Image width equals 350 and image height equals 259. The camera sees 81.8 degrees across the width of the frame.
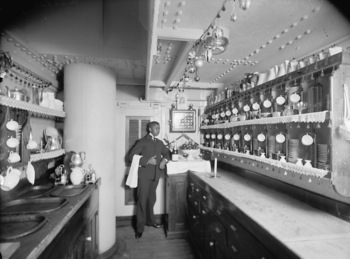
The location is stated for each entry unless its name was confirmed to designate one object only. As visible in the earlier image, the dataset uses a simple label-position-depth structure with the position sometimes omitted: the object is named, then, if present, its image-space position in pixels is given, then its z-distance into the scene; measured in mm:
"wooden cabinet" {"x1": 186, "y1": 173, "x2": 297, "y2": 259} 1355
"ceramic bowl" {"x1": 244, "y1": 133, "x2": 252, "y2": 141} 2517
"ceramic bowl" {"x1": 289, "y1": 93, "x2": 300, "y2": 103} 1745
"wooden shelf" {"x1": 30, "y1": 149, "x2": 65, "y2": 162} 1957
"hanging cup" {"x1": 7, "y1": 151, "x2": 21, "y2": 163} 1661
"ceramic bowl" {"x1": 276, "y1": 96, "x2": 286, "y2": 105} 1909
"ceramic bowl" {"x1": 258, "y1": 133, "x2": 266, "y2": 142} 2203
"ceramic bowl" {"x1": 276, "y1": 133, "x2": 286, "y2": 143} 1915
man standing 3377
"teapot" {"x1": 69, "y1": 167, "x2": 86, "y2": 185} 2371
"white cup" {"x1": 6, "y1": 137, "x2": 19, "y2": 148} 1639
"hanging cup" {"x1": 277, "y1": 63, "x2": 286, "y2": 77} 1946
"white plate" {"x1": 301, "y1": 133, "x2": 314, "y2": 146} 1613
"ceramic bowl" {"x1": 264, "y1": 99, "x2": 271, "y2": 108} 2135
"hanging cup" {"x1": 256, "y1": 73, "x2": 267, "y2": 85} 2232
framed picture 4152
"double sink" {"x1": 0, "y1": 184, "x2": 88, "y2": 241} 1402
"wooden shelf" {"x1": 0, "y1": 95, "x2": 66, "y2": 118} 1505
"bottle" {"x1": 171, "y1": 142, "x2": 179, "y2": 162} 3586
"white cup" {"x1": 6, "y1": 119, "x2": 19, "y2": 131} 1642
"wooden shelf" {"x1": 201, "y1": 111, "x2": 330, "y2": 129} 1414
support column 2664
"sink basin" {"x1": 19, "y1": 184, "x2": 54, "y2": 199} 2006
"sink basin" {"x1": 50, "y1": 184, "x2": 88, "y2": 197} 2058
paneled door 3992
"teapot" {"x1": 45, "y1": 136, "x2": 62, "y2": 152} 2420
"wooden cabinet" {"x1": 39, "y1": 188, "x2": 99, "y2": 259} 1436
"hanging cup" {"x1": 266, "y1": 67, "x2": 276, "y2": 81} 2078
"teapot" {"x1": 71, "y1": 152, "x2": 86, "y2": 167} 2414
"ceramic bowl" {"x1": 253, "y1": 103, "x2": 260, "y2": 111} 2320
